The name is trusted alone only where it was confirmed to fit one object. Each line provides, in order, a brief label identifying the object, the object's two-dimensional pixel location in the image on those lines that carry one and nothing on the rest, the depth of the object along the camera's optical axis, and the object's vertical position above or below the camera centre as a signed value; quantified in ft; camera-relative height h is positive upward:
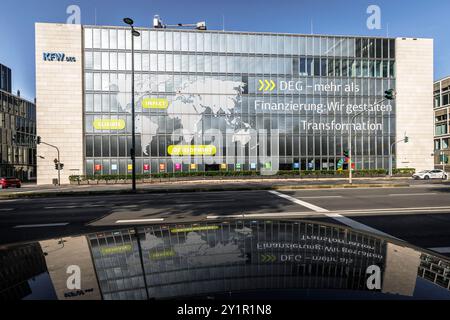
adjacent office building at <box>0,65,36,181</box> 159.88 +20.95
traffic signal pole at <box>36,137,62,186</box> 94.83 +1.15
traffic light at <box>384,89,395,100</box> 50.61 +13.61
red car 90.99 -7.41
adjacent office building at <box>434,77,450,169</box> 188.03 +33.58
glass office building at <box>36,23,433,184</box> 109.19 +29.36
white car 98.04 -6.62
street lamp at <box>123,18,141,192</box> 57.31 +1.90
